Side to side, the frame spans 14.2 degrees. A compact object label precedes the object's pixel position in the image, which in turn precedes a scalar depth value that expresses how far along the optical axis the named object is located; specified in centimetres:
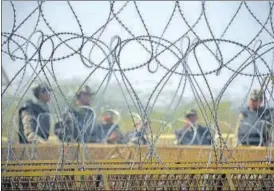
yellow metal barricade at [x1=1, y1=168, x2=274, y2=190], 641
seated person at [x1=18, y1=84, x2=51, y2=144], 1181
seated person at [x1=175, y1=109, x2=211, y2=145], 1400
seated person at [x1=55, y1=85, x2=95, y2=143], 1318
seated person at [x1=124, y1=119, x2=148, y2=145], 1313
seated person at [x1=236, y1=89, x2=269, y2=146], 1320
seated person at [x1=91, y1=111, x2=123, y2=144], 1424
